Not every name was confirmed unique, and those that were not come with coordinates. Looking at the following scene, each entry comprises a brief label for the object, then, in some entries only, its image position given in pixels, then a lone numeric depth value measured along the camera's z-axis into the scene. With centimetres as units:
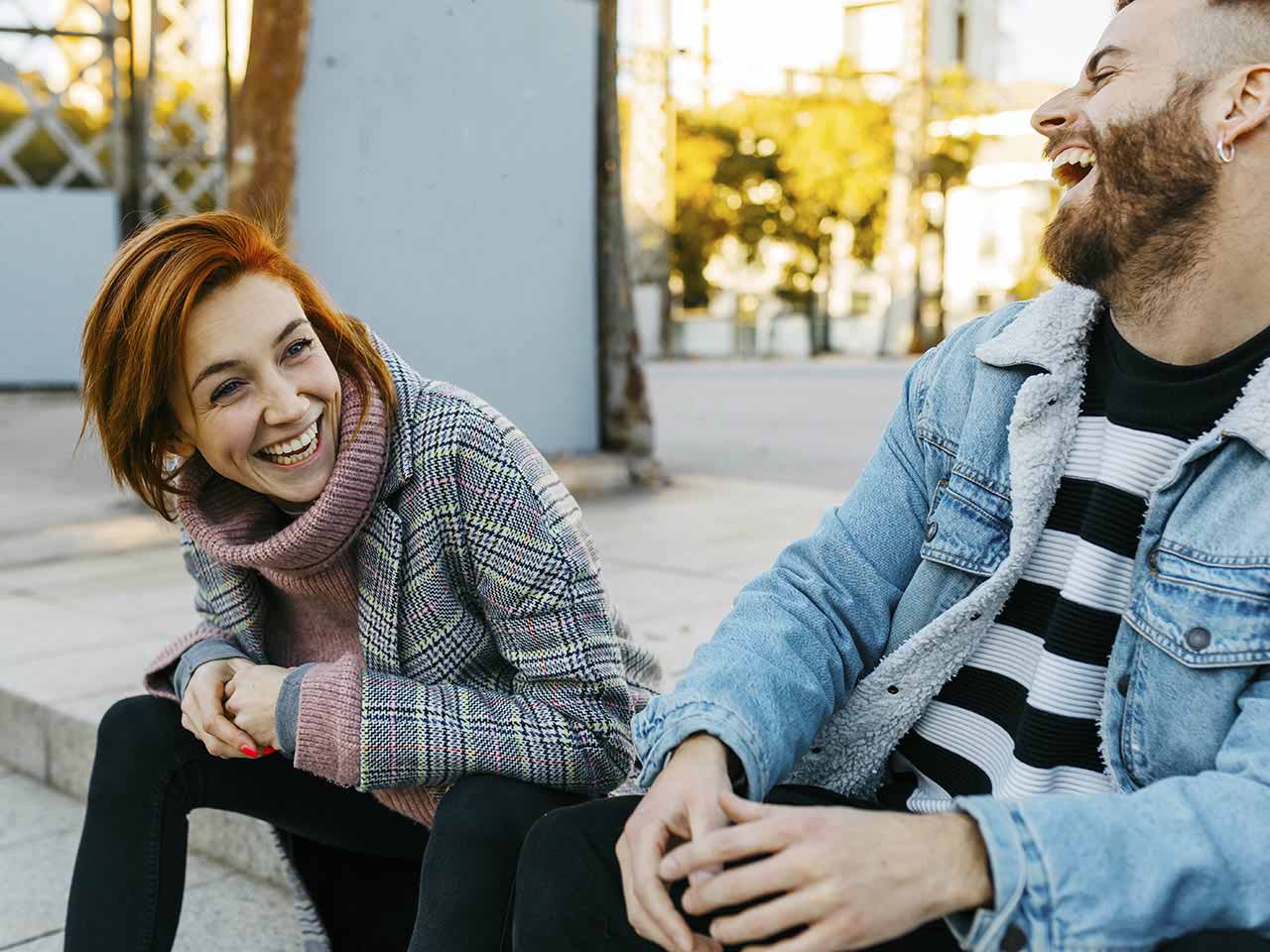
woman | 214
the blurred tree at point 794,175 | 2798
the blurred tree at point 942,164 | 2789
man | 141
